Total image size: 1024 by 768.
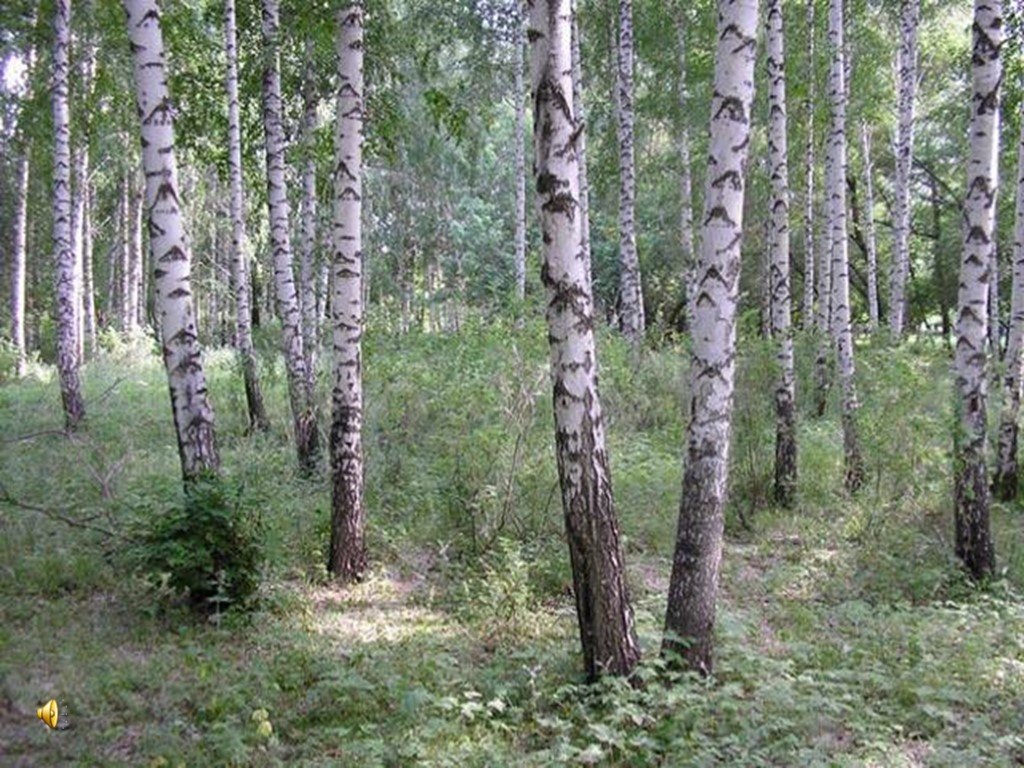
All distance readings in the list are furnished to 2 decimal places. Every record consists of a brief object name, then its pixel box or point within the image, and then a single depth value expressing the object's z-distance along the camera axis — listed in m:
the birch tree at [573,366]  4.44
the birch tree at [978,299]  6.80
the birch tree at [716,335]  4.67
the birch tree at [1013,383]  8.95
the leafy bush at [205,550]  5.72
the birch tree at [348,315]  6.50
